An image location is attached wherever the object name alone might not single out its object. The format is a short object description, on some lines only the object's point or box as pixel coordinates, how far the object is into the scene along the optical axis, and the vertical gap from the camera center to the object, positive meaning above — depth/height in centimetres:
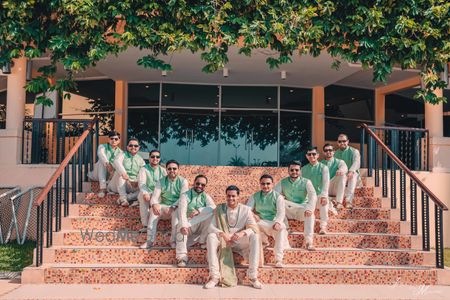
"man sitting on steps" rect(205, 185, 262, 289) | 587 -87
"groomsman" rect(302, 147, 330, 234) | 695 -15
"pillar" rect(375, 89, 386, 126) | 1382 +171
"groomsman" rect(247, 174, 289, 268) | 623 -60
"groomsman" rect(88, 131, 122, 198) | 779 +12
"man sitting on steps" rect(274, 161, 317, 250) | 679 -34
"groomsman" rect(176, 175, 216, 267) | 622 -63
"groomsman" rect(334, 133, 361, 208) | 769 +10
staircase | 607 -112
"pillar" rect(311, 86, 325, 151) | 1300 +138
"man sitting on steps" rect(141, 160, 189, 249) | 653 -43
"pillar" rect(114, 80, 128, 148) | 1271 +149
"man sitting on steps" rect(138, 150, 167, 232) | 687 -18
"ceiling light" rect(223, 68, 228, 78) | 1099 +213
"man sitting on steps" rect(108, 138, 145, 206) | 745 -11
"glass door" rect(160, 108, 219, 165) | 1285 +83
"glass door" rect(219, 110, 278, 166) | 1298 +81
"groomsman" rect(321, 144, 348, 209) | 754 -7
